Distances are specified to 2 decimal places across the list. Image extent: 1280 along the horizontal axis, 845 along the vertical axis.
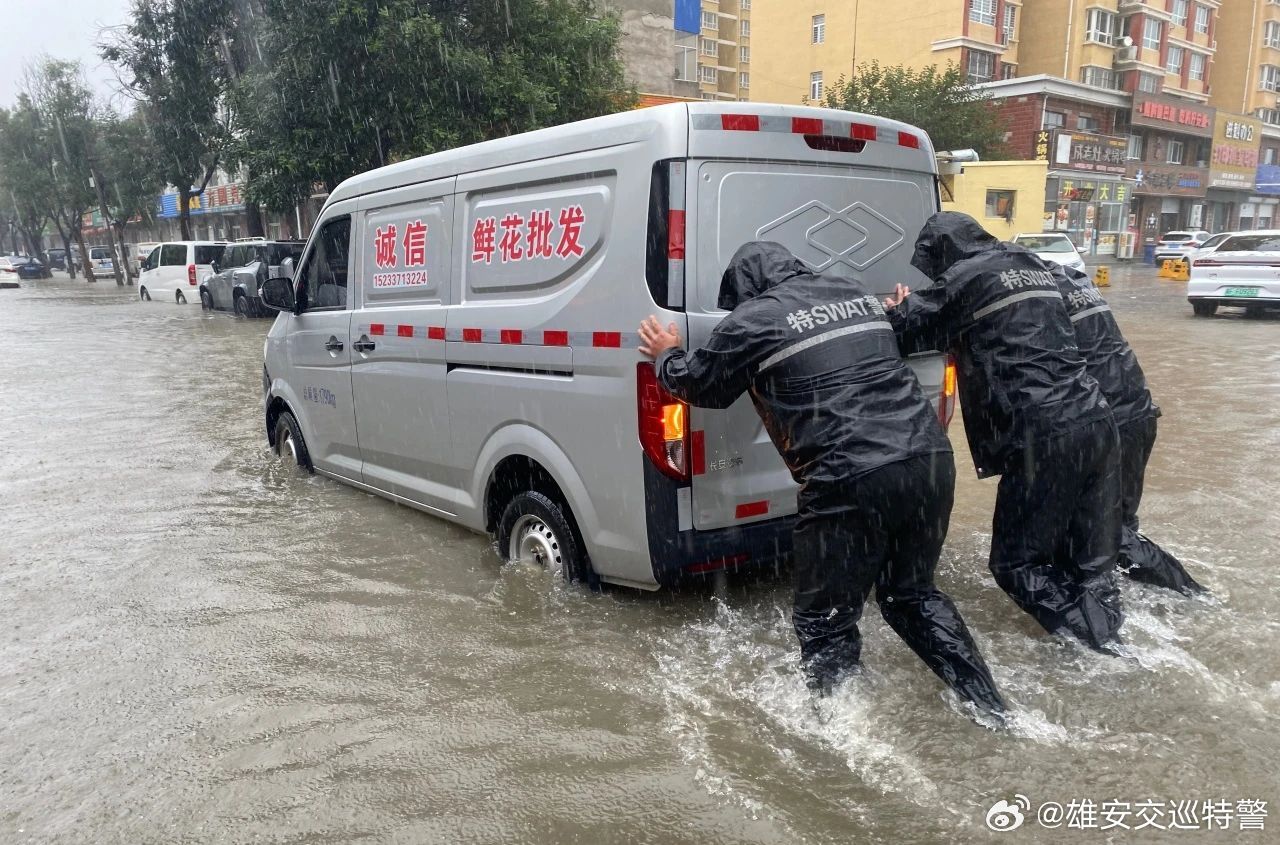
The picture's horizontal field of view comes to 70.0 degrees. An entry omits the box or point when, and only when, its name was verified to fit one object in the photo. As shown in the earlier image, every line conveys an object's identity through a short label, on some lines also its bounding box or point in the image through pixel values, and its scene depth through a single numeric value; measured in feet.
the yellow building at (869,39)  125.59
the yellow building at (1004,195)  92.79
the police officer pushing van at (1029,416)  11.44
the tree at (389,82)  50.34
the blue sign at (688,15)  110.83
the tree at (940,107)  97.71
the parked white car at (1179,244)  107.04
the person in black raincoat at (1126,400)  13.39
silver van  11.31
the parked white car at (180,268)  82.12
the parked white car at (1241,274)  50.62
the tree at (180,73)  71.67
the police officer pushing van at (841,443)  9.89
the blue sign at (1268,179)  162.71
